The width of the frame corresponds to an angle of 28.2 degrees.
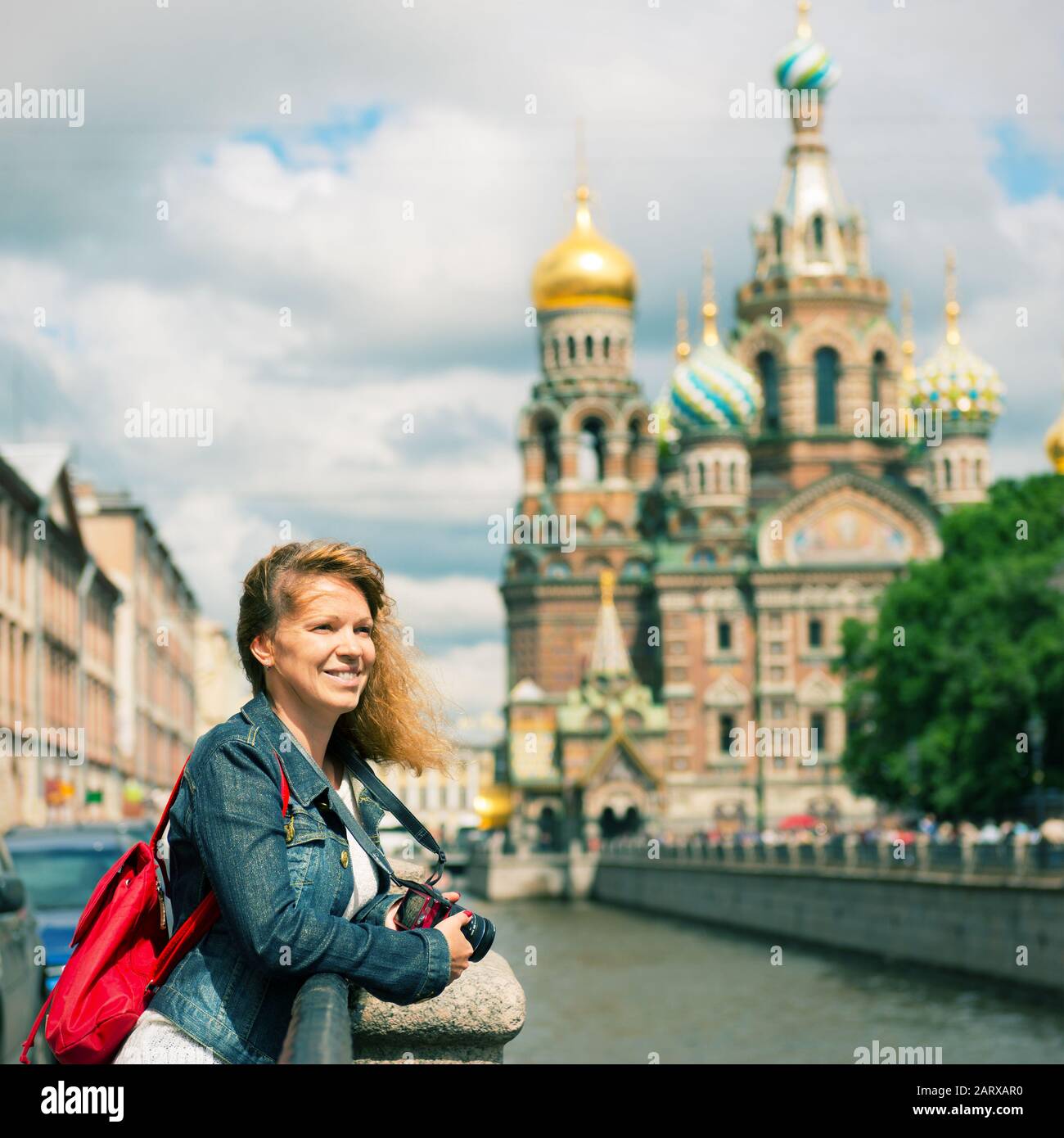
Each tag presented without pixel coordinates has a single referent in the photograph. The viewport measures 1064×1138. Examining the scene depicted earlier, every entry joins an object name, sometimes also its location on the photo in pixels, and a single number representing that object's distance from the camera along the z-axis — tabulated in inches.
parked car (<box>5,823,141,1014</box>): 591.2
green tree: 1681.8
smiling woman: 139.8
